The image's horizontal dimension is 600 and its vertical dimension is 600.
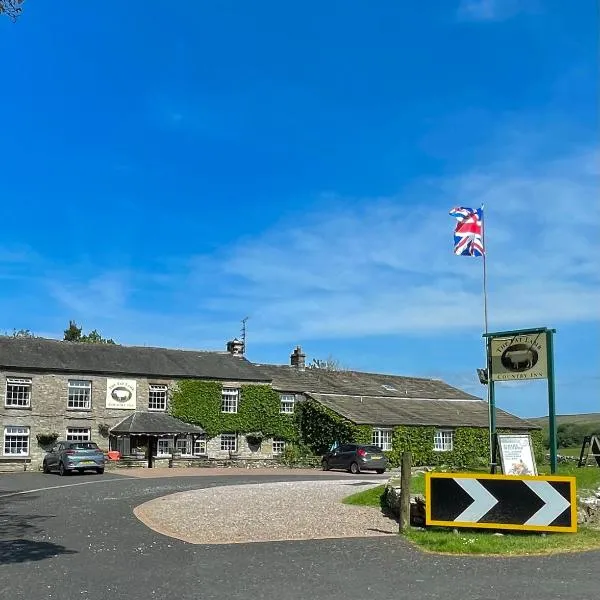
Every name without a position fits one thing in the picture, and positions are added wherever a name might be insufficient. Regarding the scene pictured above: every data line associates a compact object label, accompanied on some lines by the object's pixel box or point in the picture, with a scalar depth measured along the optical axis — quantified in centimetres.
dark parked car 3709
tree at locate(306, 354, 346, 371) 8234
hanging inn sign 1778
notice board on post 1508
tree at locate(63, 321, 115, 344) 7588
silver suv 3269
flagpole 1742
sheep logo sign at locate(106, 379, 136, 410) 4362
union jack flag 2572
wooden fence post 1312
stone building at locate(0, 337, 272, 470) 4131
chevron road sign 1226
